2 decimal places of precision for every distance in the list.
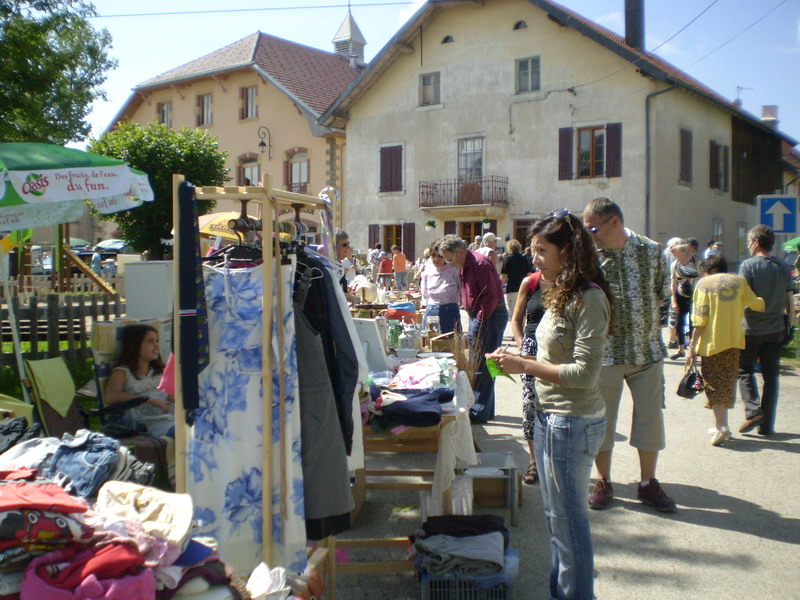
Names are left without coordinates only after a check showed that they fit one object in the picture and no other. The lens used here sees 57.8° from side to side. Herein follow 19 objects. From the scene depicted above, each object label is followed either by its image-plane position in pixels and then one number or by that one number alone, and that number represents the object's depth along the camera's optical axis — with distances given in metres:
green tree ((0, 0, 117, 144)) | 8.77
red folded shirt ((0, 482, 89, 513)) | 1.99
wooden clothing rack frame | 2.91
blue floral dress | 3.00
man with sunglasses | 4.32
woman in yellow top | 6.02
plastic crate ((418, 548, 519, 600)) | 3.20
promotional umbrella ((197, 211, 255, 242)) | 9.04
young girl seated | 5.19
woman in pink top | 7.48
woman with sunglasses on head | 2.80
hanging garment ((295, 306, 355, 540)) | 3.03
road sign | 8.60
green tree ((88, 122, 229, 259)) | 20.67
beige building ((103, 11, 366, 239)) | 30.45
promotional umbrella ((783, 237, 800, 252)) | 18.00
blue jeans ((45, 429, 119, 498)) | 2.46
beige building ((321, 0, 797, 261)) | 22.59
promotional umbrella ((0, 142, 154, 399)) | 5.48
